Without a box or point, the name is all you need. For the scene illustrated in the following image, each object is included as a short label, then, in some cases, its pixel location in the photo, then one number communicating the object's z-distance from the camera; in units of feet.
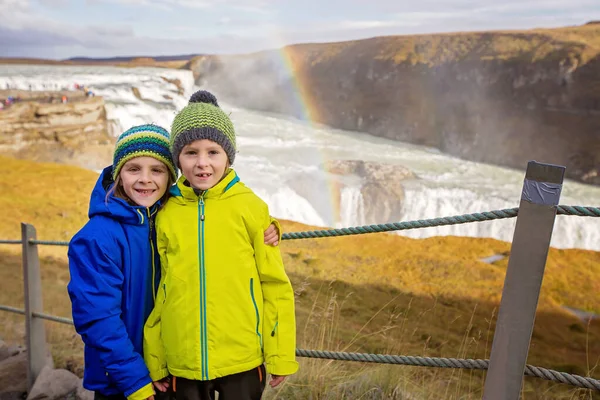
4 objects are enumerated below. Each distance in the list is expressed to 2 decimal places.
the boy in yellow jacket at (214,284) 5.39
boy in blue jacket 5.14
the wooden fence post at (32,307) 9.67
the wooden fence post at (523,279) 4.79
